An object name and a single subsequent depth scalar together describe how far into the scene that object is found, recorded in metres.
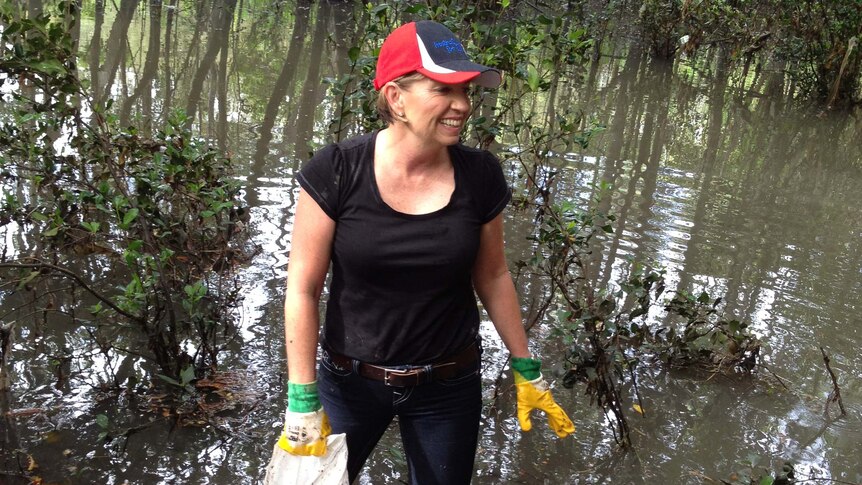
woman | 2.11
